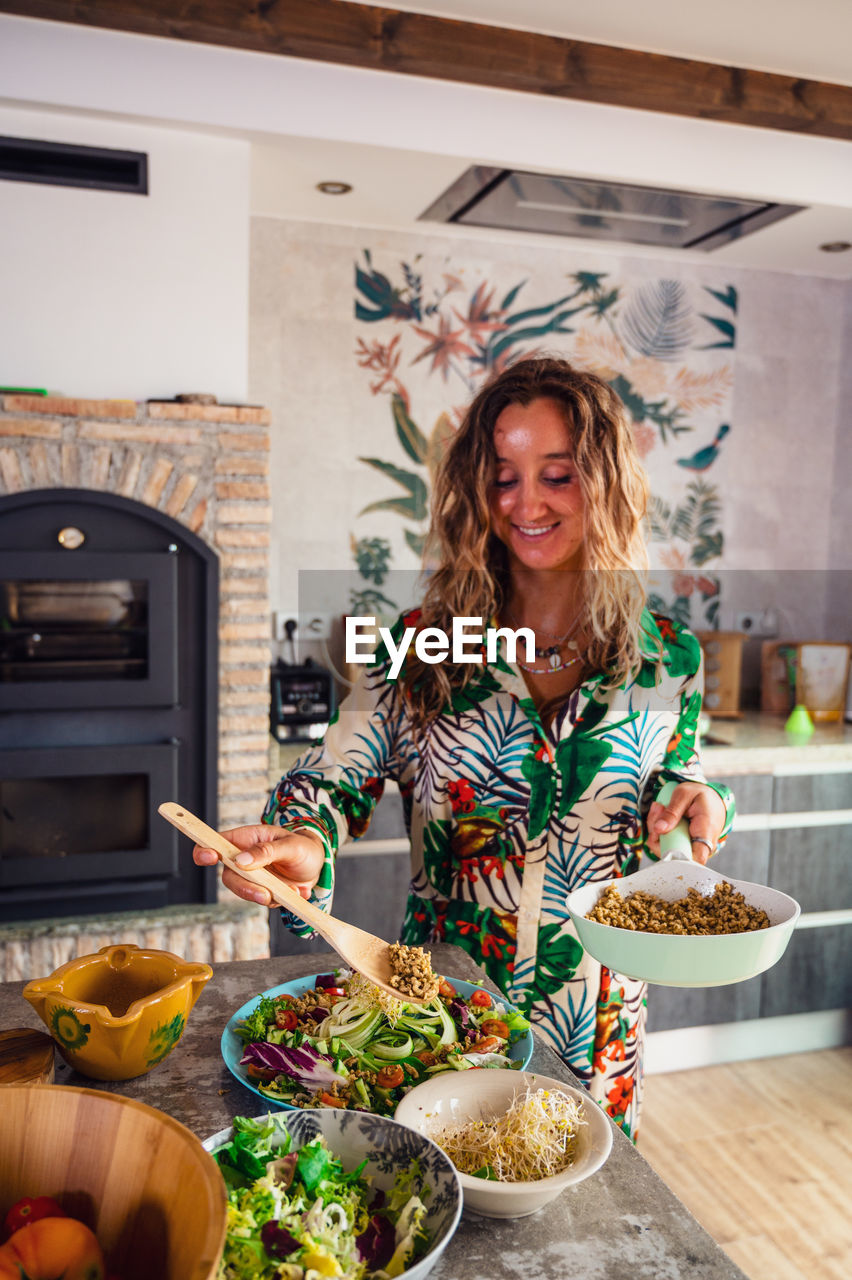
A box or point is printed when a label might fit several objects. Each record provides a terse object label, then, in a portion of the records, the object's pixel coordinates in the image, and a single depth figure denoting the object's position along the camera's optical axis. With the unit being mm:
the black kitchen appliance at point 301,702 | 2723
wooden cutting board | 817
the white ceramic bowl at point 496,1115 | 713
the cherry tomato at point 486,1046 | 928
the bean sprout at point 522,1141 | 750
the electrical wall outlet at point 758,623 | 3498
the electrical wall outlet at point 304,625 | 3010
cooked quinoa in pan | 992
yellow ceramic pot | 853
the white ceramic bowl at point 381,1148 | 665
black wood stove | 2279
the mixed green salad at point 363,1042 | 869
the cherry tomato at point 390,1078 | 880
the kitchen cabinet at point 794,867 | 2791
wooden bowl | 578
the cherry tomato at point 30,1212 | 599
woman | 1384
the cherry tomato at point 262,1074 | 883
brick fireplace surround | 2252
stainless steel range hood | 2607
